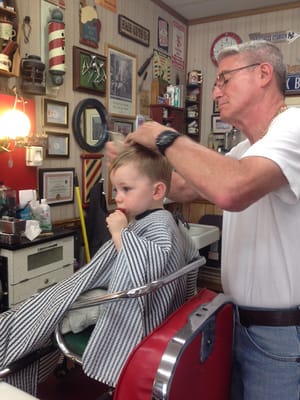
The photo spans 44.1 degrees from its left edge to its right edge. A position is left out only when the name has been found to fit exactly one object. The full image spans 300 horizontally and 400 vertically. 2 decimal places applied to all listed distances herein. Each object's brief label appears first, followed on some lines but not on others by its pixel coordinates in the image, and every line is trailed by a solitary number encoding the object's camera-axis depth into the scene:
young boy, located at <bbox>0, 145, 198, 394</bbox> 1.17
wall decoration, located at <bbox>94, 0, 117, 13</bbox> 3.31
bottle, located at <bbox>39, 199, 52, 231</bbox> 2.59
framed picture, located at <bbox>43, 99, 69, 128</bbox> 2.89
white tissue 2.35
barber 0.99
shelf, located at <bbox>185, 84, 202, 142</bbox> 4.62
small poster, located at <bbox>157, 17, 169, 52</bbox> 4.17
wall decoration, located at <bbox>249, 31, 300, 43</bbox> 4.16
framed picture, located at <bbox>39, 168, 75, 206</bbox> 2.93
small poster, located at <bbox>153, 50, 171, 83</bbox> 4.12
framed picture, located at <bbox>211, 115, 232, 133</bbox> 4.56
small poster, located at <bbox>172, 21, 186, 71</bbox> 4.47
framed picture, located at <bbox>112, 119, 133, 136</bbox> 3.64
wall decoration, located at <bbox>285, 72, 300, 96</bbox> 4.17
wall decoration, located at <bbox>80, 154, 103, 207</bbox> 3.30
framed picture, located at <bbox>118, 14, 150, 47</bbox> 3.61
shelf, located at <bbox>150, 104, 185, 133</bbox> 4.08
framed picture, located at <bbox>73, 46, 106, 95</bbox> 3.10
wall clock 4.45
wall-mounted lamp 2.51
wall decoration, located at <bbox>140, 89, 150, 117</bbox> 3.98
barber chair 0.88
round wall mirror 3.17
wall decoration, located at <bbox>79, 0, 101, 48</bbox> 3.14
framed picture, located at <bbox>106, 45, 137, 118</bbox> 3.50
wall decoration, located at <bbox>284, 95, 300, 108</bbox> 4.21
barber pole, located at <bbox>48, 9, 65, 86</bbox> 2.77
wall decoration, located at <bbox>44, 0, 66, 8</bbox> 2.85
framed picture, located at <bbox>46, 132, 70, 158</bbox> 2.95
